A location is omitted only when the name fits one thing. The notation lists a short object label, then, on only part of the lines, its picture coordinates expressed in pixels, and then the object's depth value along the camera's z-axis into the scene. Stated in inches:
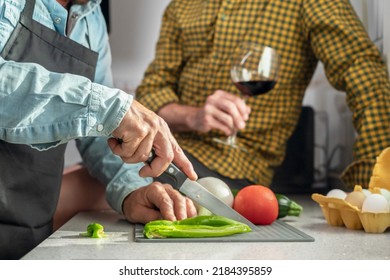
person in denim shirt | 35.1
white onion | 48.1
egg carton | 42.8
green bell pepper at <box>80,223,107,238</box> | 40.9
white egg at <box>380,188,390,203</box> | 43.9
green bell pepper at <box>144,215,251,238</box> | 39.4
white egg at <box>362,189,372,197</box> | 44.3
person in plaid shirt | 61.1
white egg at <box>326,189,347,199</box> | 45.7
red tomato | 46.1
